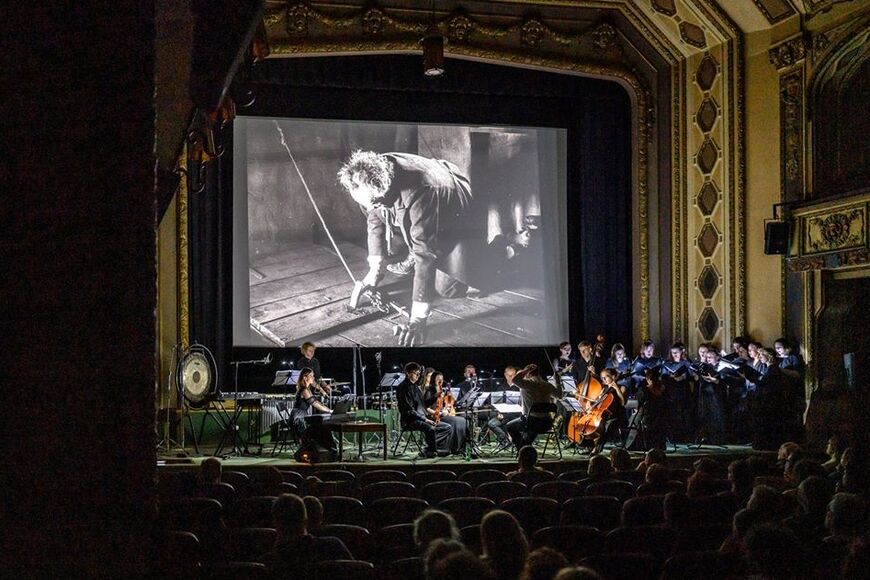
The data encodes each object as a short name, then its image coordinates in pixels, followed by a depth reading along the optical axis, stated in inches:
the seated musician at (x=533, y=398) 466.0
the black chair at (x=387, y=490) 256.2
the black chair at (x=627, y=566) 146.6
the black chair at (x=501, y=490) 252.5
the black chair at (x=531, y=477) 287.0
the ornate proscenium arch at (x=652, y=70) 568.1
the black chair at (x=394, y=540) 189.8
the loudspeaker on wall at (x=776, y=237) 512.4
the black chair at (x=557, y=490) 254.7
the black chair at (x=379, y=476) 294.5
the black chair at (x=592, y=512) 214.7
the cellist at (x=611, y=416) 471.5
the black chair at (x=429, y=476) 291.1
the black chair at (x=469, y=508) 219.5
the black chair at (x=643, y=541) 179.6
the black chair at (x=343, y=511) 226.4
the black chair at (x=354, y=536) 187.5
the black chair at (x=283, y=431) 489.4
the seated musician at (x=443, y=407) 482.6
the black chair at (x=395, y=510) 222.4
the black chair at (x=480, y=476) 286.6
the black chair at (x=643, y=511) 204.9
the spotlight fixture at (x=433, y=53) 463.5
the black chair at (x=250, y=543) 188.4
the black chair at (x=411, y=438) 487.5
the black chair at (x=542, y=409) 464.8
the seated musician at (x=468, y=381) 504.4
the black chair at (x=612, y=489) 248.2
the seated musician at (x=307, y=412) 445.1
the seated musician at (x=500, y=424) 506.9
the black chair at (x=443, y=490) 259.3
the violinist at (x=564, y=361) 560.9
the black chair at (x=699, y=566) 146.7
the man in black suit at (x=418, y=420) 471.5
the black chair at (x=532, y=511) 215.8
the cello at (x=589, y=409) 478.3
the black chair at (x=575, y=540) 180.5
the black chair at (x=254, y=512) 225.5
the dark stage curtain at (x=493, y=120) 589.6
